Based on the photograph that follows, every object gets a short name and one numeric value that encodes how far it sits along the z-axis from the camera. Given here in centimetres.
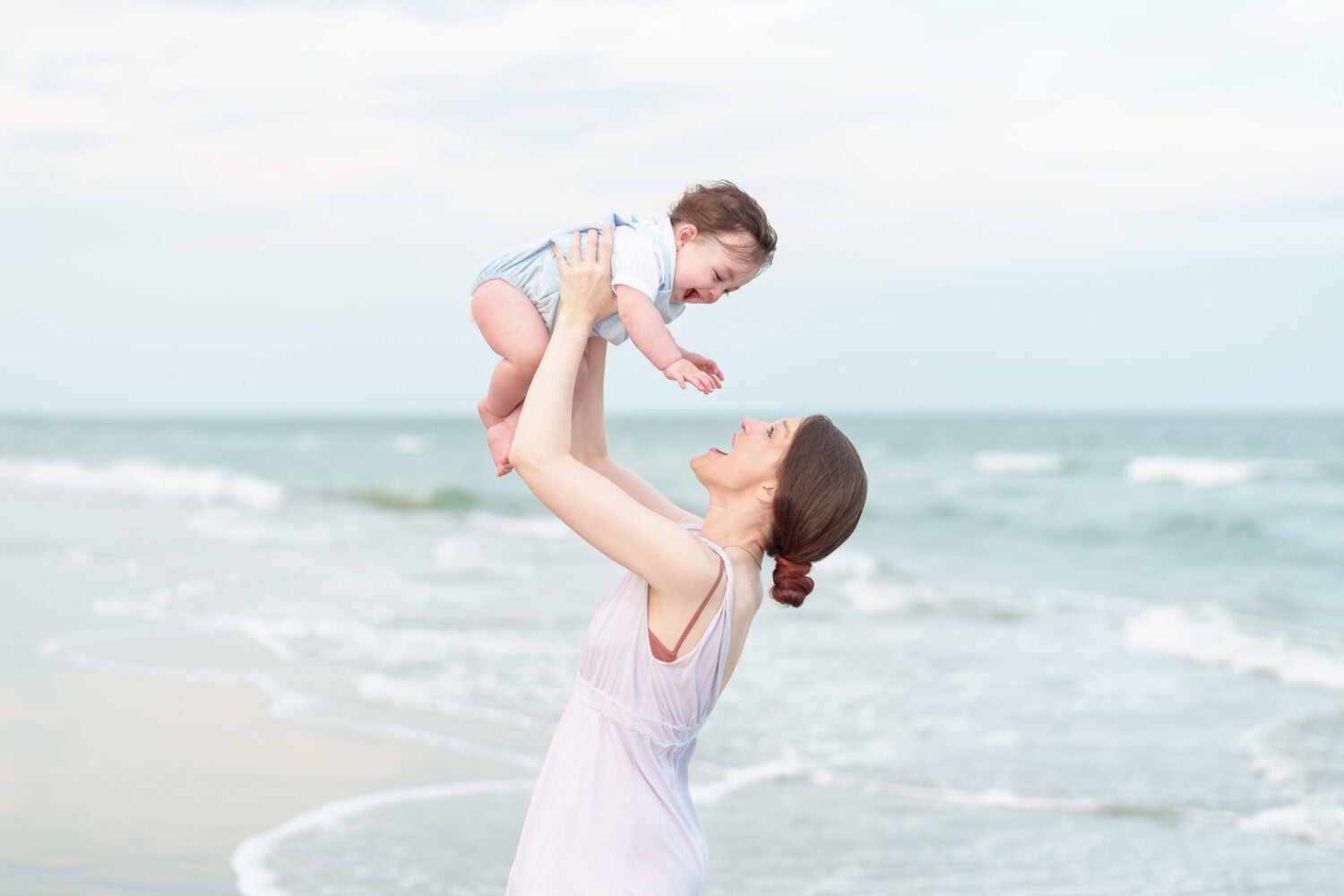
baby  283
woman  249
